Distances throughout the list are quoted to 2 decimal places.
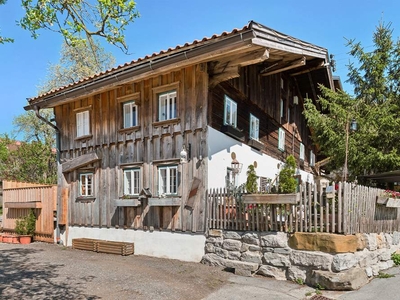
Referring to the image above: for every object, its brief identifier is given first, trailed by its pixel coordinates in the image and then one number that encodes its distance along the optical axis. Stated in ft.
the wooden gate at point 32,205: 40.81
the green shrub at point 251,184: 29.07
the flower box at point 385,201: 27.17
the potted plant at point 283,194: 24.09
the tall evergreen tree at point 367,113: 43.19
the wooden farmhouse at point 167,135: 29.27
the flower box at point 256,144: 37.99
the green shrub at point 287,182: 24.82
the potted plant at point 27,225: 42.04
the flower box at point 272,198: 23.93
